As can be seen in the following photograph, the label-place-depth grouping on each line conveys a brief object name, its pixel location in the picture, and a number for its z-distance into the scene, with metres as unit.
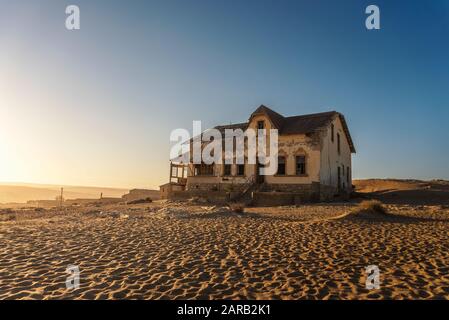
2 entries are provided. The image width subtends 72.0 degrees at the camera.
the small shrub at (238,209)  16.48
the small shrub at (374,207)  13.86
